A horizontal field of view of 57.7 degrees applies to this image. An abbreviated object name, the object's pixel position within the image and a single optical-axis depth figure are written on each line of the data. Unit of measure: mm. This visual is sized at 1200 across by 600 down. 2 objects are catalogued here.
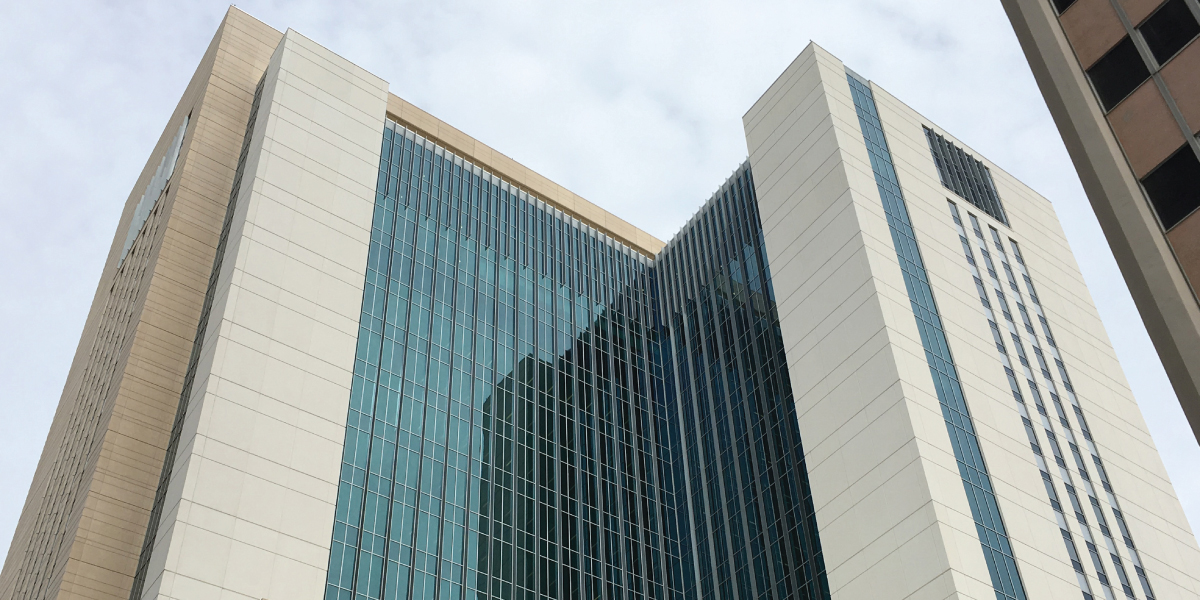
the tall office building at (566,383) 56375
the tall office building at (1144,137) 25516
